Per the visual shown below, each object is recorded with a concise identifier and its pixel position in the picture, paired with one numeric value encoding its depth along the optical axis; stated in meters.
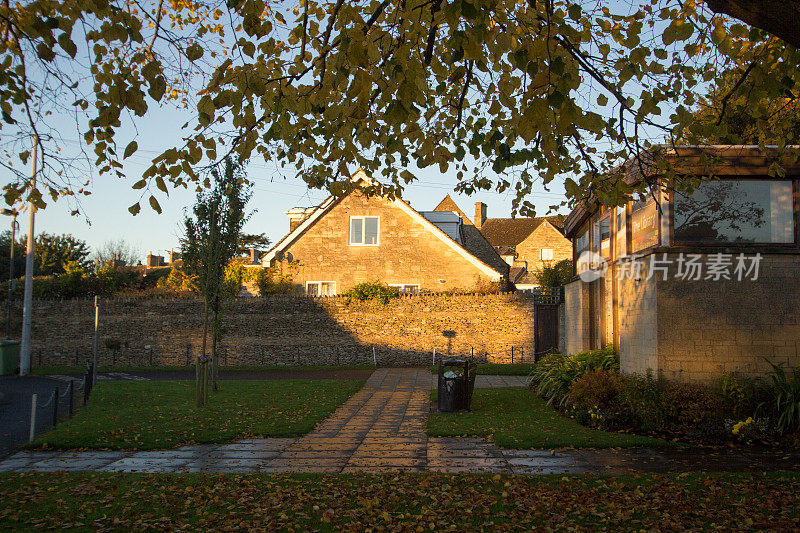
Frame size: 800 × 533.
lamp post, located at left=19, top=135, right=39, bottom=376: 22.54
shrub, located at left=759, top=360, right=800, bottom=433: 9.58
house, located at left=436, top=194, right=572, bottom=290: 54.59
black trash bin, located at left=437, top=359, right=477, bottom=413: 12.77
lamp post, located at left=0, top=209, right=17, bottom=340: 25.15
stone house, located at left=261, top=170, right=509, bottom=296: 29.05
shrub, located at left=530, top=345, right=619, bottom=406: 13.33
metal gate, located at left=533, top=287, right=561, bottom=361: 23.84
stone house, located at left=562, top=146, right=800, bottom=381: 10.66
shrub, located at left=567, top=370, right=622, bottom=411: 11.11
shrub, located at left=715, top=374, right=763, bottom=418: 10.02
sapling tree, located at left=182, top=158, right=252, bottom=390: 15.77
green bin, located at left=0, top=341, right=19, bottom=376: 23.61
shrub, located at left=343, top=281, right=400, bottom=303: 26.08
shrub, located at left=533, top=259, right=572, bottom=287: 30.36
